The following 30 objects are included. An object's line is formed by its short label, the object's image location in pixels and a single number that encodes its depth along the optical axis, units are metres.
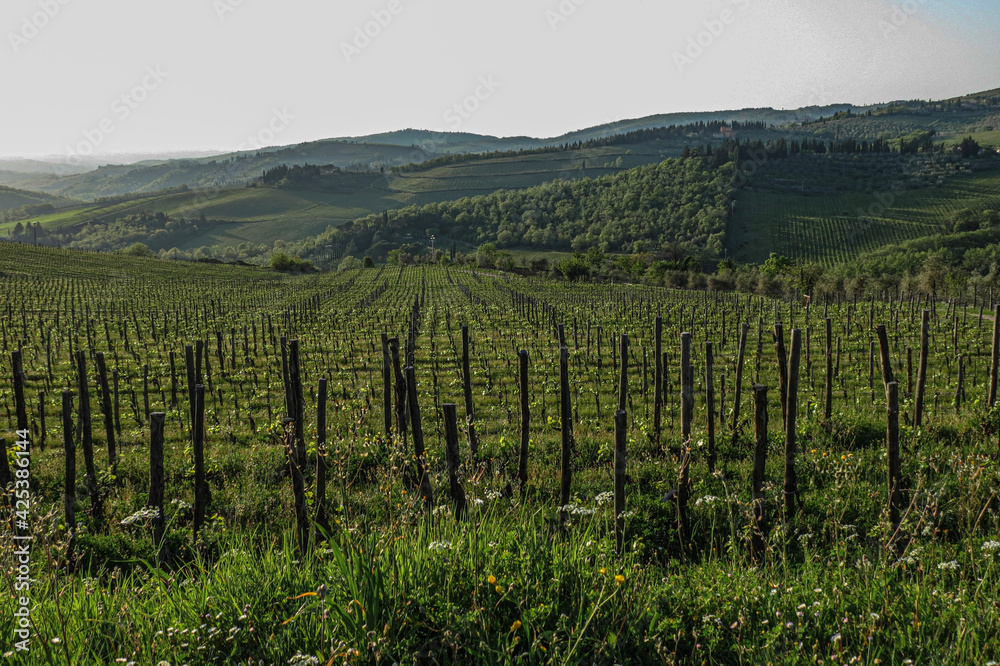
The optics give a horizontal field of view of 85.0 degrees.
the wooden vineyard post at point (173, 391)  12.23
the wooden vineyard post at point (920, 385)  8.45
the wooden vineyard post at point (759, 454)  5.01
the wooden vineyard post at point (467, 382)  7.53
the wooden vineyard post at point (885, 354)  6.13
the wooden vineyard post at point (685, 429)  5.15
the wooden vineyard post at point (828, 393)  9.65
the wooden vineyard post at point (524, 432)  6.62
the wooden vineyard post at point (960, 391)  11.13
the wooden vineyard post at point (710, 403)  7.45
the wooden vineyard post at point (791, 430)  5.31
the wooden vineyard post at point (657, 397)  8.41
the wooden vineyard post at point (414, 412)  6.01
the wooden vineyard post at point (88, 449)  6.20
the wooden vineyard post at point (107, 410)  7.66
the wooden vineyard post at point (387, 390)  9.13
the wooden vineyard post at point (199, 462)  5.22
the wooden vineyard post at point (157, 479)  4.69
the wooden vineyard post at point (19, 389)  6.29
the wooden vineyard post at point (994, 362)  9.84
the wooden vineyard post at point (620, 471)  4.52
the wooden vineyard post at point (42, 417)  9.91
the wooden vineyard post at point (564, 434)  5.55
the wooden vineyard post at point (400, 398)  6.00
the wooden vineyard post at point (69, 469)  5.29
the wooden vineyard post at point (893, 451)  5.28
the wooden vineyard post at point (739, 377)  9.27
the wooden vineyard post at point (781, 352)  7.42
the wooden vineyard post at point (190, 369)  6.95
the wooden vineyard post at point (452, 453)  5.19
